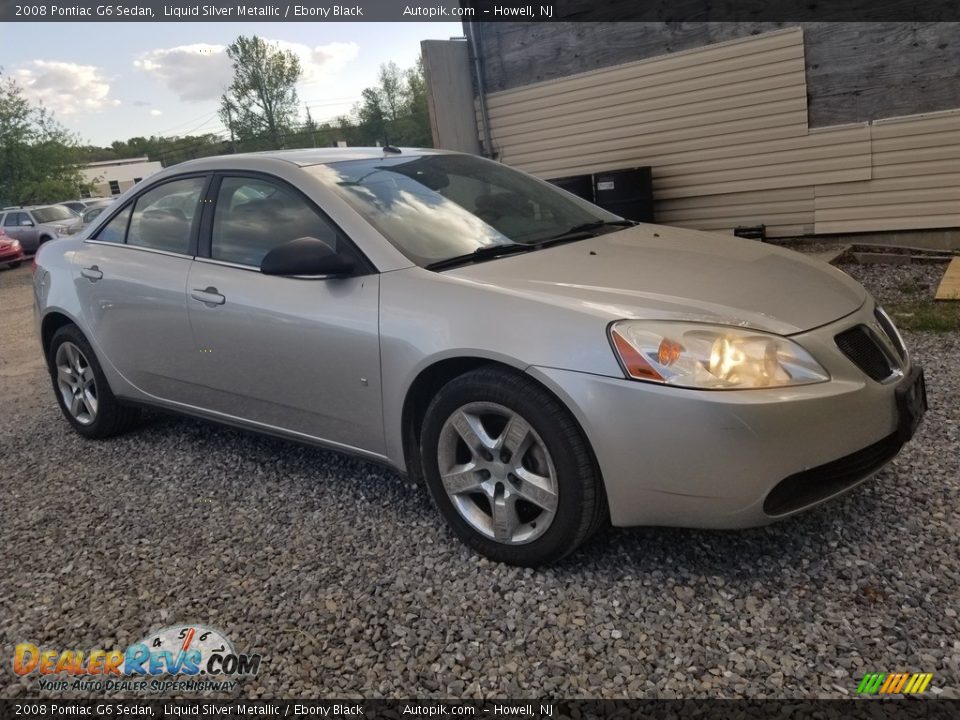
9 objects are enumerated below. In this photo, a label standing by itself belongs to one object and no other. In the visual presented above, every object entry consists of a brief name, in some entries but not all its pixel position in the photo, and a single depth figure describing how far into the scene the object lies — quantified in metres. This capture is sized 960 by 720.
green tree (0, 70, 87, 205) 35.38
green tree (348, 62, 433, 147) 51.78
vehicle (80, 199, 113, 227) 18.45
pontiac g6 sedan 2.39
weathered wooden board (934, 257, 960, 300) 5.85
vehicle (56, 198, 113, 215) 23.16
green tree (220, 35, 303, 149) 59.69
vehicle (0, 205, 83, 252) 20.39
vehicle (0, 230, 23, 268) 18.80
